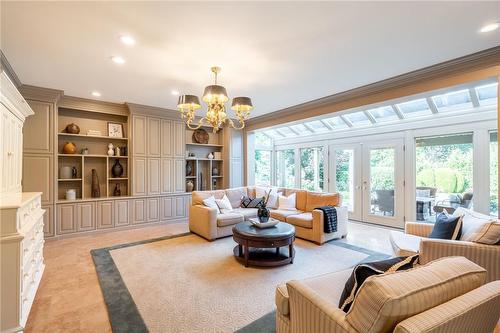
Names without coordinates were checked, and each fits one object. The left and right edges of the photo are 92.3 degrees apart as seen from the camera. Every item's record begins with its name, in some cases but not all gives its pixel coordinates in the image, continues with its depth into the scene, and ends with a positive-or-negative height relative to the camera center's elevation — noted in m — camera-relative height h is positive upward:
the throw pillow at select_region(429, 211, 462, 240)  2.46 -0.66
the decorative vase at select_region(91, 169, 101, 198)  4.98 -0.42
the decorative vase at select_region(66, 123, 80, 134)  4.76 +0.78
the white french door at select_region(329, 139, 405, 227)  5.21 -0.32
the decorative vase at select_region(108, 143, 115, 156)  5.15 +0.36
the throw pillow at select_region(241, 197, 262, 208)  5.35 -0.82
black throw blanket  4.06 -0.90
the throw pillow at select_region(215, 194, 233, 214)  4.80 -0.80
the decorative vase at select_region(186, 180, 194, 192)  6.29 -0.53
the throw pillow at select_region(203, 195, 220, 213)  4.62 -0.71
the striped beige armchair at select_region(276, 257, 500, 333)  0.95 -0.61
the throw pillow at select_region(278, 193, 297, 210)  5.07 -0.77
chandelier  3.06 +0.83
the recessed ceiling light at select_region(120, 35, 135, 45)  2.48 +1.34
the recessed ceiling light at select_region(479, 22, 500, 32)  2.28 +1.34
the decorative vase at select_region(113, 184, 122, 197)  5.29 -0.55
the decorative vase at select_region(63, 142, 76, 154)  4.68 +0.37
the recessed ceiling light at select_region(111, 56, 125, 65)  2.94 +1.34
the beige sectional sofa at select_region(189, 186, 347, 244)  4.16 -0.94
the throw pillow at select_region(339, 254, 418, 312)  1.25 -0.56
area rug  2.07 -1.33
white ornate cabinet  1.83 -0.53
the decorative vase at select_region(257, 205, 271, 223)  3.71 -0.75
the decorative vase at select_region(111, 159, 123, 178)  5.29 -0.07
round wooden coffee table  3.15 -1.02
